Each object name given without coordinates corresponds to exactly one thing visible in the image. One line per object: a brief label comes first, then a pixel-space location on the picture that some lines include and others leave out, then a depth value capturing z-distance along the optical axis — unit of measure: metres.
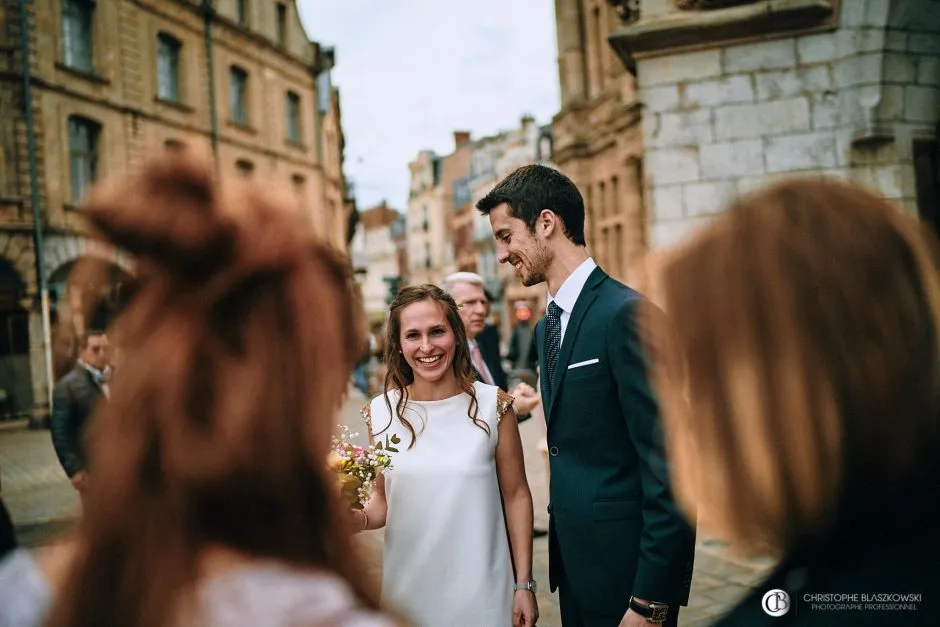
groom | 2.05
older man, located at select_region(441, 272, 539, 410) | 4.83
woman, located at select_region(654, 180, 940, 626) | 1.03
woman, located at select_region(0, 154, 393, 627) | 0.79
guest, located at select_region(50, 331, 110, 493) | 4.96
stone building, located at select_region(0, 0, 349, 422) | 16.59
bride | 2.55
